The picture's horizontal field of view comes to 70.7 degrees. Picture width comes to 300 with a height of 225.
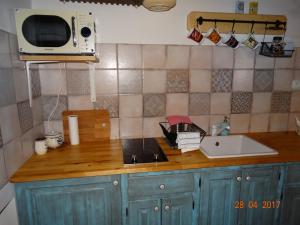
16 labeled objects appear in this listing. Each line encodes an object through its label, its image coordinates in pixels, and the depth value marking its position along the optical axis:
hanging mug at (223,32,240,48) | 1.72
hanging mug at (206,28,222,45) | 1.68
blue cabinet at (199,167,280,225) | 1.37
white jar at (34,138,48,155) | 1.43
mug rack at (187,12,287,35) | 1.69
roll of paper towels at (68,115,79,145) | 1.58
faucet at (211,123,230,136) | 1.83
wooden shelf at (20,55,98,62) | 1.23
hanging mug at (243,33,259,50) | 1.74
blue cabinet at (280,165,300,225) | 1.44
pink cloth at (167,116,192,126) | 1.60
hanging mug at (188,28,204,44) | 1.67
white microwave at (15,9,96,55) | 1.19
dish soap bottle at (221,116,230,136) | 1.82
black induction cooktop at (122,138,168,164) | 1.34
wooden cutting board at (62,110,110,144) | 1.67
